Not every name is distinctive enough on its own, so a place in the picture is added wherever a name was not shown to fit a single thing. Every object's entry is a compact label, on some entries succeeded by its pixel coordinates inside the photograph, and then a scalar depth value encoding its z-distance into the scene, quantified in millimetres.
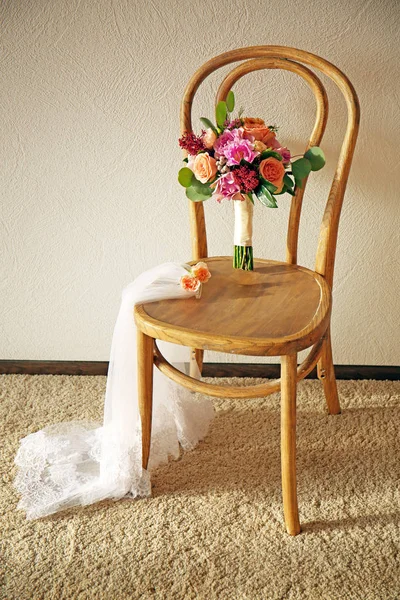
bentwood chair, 1358
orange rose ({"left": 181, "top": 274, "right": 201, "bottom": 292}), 1513
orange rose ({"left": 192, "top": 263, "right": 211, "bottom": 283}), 1540
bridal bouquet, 1463
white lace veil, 1550
